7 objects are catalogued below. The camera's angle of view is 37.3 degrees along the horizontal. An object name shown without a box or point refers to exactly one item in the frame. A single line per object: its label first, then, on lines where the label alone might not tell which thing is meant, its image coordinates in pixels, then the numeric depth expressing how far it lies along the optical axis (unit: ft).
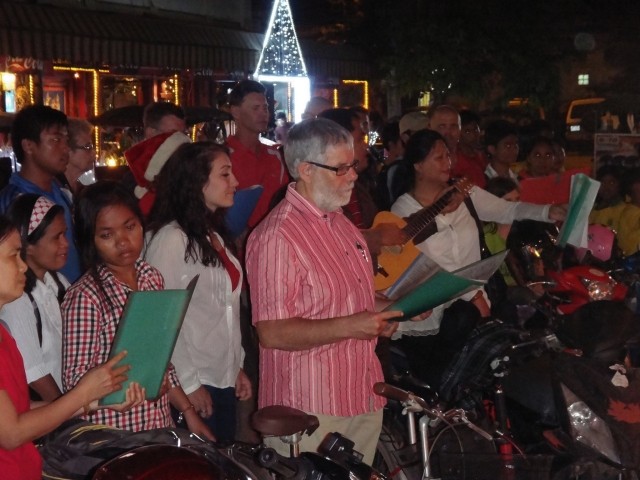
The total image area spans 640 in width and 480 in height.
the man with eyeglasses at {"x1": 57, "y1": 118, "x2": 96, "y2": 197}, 22.47
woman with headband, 12.38
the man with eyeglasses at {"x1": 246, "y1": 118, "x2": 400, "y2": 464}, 11.99
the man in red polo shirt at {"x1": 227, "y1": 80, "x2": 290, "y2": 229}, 20.68
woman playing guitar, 18.38
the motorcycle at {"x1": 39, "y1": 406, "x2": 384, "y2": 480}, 9.18
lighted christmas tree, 50.11
